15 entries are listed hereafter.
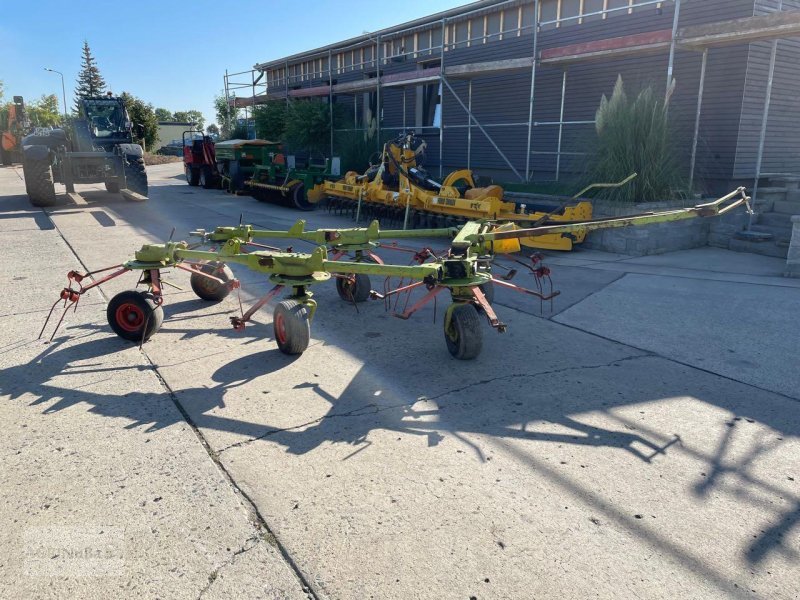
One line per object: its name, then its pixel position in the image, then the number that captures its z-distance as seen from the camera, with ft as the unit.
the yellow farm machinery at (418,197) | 32.19
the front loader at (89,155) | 50.01
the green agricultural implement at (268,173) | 52.90
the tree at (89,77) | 248.32
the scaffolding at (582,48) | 30.60
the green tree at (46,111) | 205.67
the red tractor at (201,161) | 73.87
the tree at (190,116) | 357.02
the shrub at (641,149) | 33.12
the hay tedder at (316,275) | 15.84
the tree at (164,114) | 368.07
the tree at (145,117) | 163.84
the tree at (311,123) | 69.05
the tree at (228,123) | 96.35
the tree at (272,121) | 79.87
